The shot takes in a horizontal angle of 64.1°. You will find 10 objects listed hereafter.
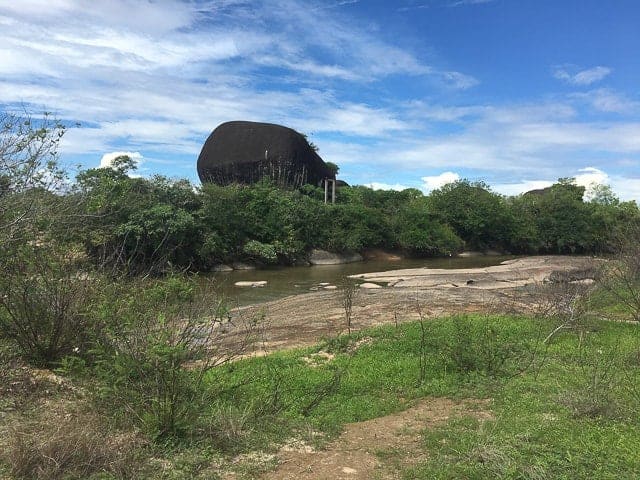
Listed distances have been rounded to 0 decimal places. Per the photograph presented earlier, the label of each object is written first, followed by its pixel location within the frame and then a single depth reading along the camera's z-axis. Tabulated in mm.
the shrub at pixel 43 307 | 6711
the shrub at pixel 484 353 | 8109
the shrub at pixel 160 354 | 4988
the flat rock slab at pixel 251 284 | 27219
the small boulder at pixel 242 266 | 36344
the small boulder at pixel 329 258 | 40906
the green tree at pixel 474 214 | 51938
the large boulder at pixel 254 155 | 49938
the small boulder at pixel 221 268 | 35375
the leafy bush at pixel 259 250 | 36031
